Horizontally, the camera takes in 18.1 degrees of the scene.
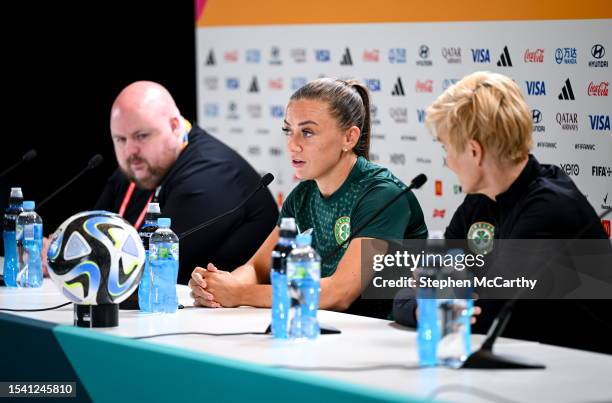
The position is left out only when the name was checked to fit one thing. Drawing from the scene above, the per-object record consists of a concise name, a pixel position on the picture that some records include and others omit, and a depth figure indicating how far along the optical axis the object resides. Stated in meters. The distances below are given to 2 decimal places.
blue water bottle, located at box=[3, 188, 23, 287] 6.67
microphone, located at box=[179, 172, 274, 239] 6.00
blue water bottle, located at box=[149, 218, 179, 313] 5.60
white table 3.79
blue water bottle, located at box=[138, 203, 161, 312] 5.64
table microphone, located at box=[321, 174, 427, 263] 5.00
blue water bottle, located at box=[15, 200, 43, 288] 6.66
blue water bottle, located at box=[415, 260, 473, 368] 4.22
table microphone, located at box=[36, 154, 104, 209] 7.10
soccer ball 5.00
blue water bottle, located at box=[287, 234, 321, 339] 4.69
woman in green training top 5.85
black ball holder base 5.09
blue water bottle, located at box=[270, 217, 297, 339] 4.79
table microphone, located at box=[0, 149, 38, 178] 7.35
